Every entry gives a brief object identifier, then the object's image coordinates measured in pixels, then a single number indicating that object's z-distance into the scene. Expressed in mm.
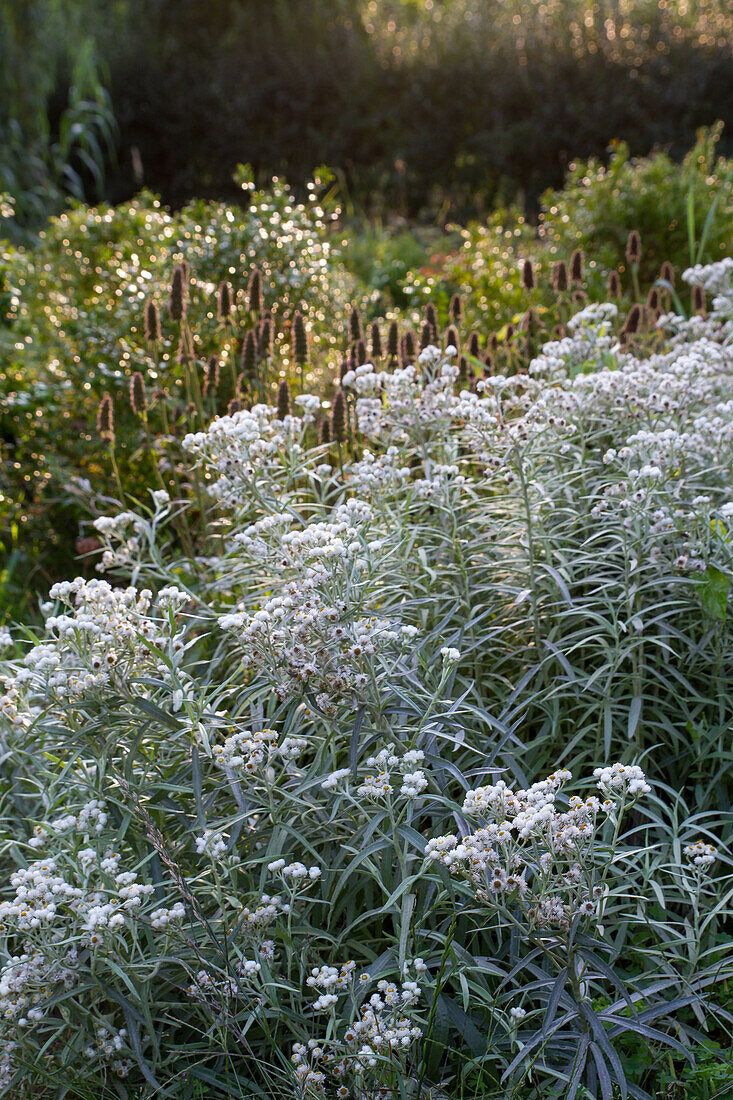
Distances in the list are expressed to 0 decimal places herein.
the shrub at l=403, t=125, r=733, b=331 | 6535
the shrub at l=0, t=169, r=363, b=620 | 5113
